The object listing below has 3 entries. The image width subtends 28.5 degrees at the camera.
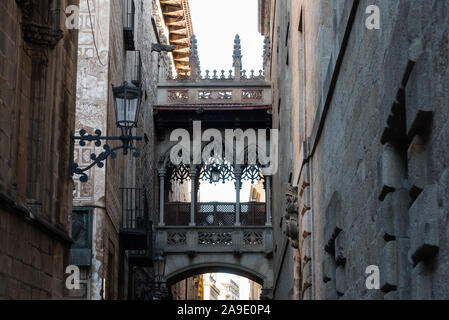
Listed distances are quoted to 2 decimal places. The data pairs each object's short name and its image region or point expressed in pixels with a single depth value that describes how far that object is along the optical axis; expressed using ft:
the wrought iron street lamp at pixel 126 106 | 38.45
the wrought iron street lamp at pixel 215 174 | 96.17
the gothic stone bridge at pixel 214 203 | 91.30
